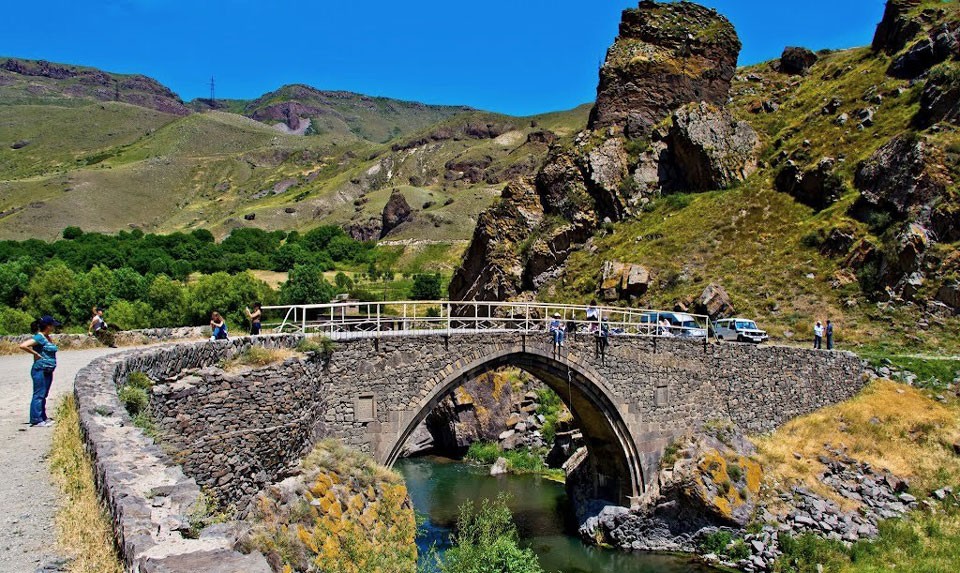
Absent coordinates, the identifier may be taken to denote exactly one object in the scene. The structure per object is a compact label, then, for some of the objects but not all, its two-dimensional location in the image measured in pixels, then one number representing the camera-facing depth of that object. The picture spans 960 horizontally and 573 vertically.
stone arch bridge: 10.92
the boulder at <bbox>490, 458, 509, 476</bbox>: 29.08
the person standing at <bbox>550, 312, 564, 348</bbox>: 20.60
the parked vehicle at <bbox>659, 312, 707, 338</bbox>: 26.04
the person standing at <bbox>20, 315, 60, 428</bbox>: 8.72
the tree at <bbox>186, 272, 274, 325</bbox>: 52.25
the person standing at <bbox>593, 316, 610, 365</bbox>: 21.58
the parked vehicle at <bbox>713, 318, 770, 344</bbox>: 27.78
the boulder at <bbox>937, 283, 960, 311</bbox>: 28.67
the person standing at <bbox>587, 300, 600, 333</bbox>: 25.64
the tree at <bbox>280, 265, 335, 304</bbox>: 66.00
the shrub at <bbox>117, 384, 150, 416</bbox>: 8.74
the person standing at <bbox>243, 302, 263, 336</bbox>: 15.60
